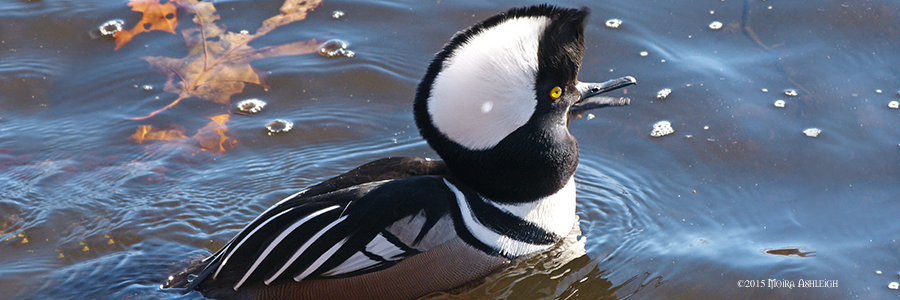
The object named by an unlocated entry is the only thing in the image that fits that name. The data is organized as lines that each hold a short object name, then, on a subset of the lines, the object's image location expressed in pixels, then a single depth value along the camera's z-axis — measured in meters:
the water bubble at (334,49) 13.99
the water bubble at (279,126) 12.46
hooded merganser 8.19
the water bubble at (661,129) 12.17
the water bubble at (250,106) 12.80
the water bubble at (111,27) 14.16
